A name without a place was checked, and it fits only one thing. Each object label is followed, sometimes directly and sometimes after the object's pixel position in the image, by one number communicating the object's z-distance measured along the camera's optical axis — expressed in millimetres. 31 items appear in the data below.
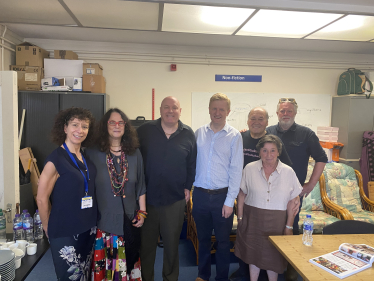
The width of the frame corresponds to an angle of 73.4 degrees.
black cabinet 3514
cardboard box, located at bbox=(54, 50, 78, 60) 3680
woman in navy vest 1566
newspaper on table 1454
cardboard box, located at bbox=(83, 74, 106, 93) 3660
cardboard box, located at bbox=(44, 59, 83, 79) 3705
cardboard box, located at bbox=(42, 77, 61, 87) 3568
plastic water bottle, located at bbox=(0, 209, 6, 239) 1767
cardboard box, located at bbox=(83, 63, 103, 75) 3684
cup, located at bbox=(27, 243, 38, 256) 1591
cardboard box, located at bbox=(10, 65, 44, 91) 3539
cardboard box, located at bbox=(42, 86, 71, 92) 3566
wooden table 1411
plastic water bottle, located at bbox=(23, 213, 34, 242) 1756
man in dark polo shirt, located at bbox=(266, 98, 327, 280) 2510
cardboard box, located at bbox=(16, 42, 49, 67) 3559
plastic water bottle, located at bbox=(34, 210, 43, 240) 1795
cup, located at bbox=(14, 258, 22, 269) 1442
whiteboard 4273
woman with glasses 1791
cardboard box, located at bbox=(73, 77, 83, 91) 3625
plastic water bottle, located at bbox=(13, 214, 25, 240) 1758
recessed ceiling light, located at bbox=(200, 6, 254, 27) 2459
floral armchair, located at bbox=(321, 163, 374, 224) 3420
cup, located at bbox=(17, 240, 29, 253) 1574
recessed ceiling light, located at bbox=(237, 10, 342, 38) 2574
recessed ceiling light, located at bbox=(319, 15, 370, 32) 2641
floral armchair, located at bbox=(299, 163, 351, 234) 3006
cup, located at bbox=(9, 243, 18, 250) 1545
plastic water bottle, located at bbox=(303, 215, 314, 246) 1770
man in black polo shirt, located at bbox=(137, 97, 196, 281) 2084
